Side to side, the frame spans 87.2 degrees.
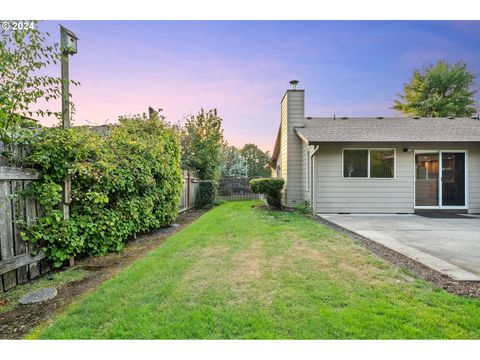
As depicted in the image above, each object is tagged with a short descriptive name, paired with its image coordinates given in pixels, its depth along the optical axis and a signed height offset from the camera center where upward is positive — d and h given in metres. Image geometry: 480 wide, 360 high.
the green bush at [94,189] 3.42 -0.17
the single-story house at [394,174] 8.66 +0.06
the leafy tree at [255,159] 33.08 +2.67
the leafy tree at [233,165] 25.91 +1.51
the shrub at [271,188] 10.53 -0.46
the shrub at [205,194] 12.52 -0.81
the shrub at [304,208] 9.12 -1.15
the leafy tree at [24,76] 2.61 +1.17
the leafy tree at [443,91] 22.91 +8.02
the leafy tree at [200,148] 13.07 +1.63
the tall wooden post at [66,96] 3.67 +1.24
